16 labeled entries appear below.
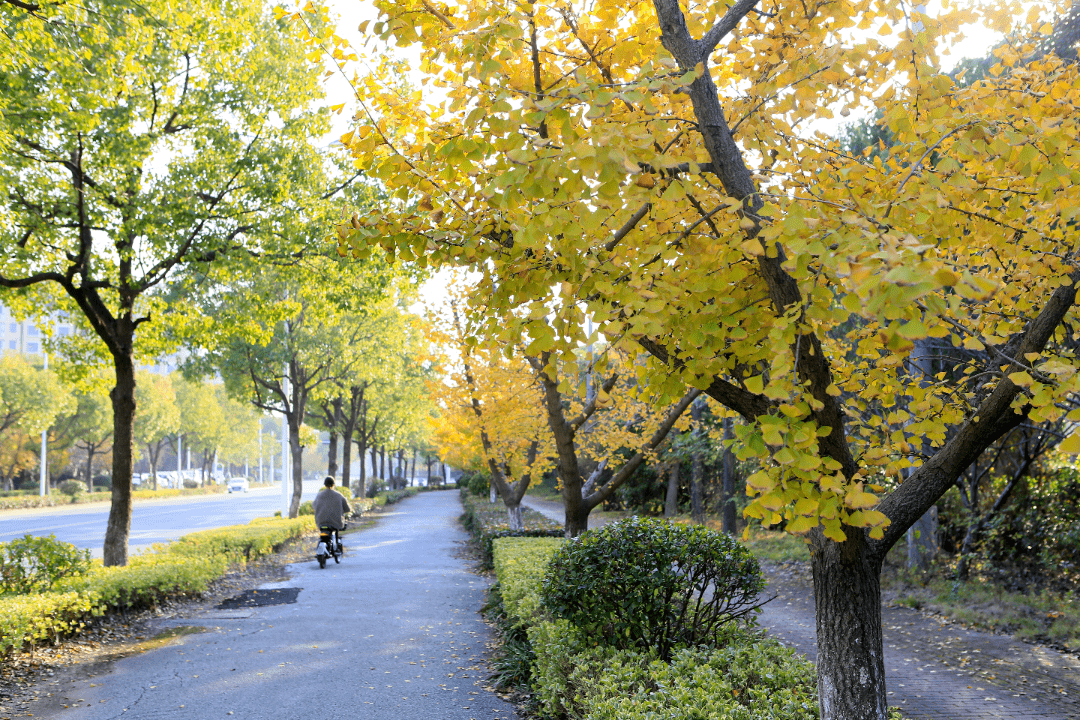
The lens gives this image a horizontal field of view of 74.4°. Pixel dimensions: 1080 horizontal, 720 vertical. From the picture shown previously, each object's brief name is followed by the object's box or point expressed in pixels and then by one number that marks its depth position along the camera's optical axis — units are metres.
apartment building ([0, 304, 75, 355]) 77.81
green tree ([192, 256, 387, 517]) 19.44
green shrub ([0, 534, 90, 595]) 7.29
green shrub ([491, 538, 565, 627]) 6.04
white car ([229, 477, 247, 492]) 65.59
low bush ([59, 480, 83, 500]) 36.47
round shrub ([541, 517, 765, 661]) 4.77
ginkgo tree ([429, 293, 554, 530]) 12.48
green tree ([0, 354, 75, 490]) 34.09
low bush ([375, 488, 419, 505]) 32.73
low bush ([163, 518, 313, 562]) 11.23
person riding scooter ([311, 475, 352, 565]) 13.09
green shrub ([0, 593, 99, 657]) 5.90
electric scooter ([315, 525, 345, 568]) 13.00
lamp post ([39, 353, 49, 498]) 34.09
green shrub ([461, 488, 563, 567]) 13.30
